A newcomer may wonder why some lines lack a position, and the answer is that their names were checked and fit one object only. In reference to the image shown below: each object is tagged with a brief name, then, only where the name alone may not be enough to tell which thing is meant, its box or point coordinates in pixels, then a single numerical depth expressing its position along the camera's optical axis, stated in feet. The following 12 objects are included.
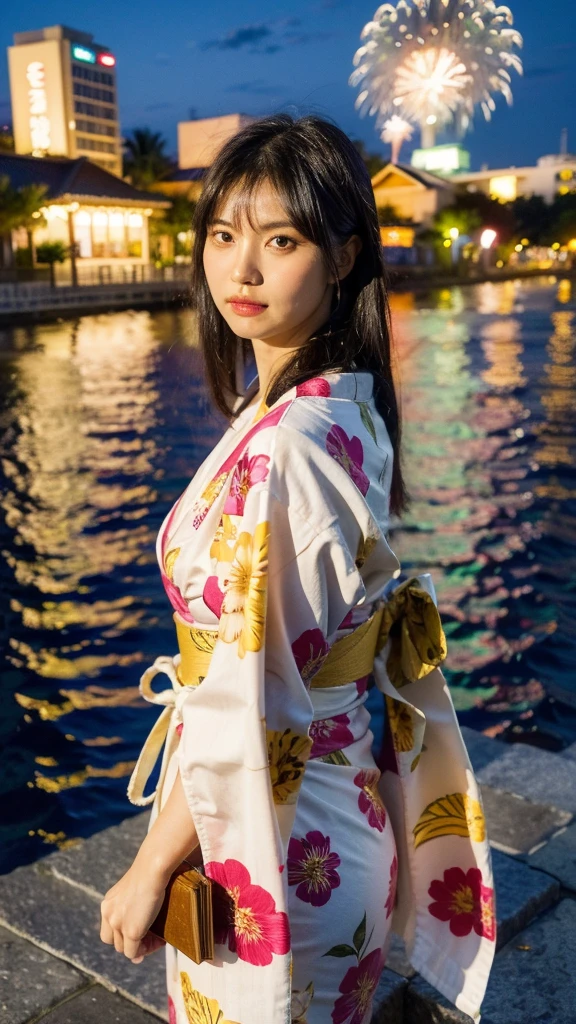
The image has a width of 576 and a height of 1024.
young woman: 4.06
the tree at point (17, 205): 116.88
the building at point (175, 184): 191.83
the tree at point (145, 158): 202.08
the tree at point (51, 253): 122.83
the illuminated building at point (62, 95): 221.87
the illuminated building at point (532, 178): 341.00
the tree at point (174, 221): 163.84
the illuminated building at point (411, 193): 218.38
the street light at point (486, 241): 216.74
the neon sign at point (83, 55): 227.20
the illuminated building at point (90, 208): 136.36
